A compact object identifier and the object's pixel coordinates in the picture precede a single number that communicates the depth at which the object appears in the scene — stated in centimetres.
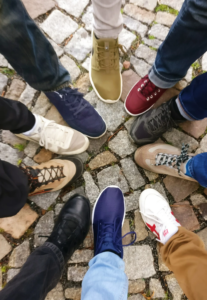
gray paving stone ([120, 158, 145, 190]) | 166
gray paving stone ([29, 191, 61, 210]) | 161
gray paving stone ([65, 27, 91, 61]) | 180
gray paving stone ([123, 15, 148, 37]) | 183
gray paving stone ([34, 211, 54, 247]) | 156
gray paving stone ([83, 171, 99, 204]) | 165
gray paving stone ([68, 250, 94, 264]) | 155
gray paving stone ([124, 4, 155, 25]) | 184
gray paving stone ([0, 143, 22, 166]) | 164
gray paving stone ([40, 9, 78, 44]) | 182
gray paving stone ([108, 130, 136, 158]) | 168
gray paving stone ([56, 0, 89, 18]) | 185
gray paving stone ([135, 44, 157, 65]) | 179
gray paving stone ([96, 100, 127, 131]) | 172
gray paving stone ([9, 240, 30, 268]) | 153
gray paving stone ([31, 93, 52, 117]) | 172
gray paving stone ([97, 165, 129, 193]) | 165
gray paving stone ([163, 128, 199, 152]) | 170
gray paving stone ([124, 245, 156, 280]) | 154
